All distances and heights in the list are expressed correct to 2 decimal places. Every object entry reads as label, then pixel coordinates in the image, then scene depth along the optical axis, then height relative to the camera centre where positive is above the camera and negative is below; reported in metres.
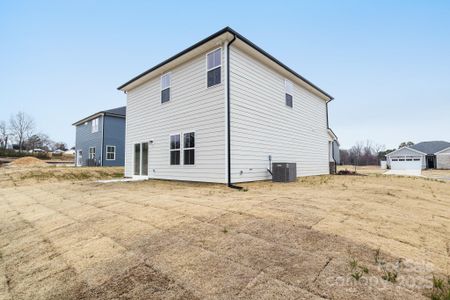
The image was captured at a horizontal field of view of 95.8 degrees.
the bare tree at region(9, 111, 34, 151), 53.28 +8.43
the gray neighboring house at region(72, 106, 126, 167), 22.33 +2.20
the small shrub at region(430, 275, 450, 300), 1.59 -1.12
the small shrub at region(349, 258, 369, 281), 1.93 -1.13
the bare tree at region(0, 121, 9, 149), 55.41 +6.85
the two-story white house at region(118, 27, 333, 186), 8.25 +2.07
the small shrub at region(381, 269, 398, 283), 1.87 -1.13
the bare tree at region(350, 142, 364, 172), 73.20 +3.49
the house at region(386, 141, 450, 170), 34.60 -0.15
